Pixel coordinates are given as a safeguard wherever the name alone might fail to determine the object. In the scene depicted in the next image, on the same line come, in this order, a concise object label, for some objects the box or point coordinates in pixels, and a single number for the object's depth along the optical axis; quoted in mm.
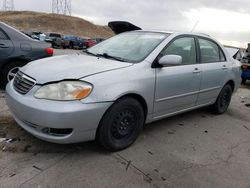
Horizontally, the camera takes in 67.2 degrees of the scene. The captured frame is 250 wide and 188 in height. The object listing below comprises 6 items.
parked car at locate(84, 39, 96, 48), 20257
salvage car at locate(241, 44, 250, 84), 6811
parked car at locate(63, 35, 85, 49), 19552
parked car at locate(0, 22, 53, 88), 3733
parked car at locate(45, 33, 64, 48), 19205
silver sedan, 2073
